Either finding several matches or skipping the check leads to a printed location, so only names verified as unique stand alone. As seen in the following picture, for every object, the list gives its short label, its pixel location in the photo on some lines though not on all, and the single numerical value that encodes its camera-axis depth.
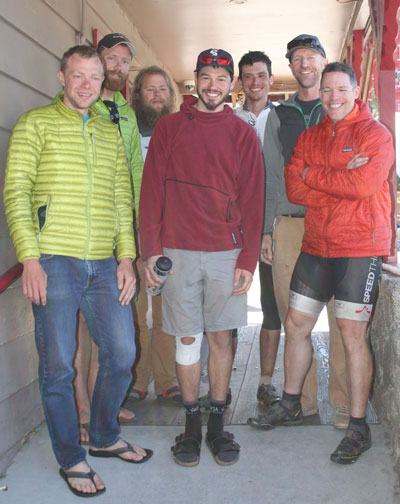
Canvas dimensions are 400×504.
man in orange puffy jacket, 2.44
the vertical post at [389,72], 3.03
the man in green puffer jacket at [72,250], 2.20
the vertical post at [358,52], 5.65
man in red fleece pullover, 2.49
